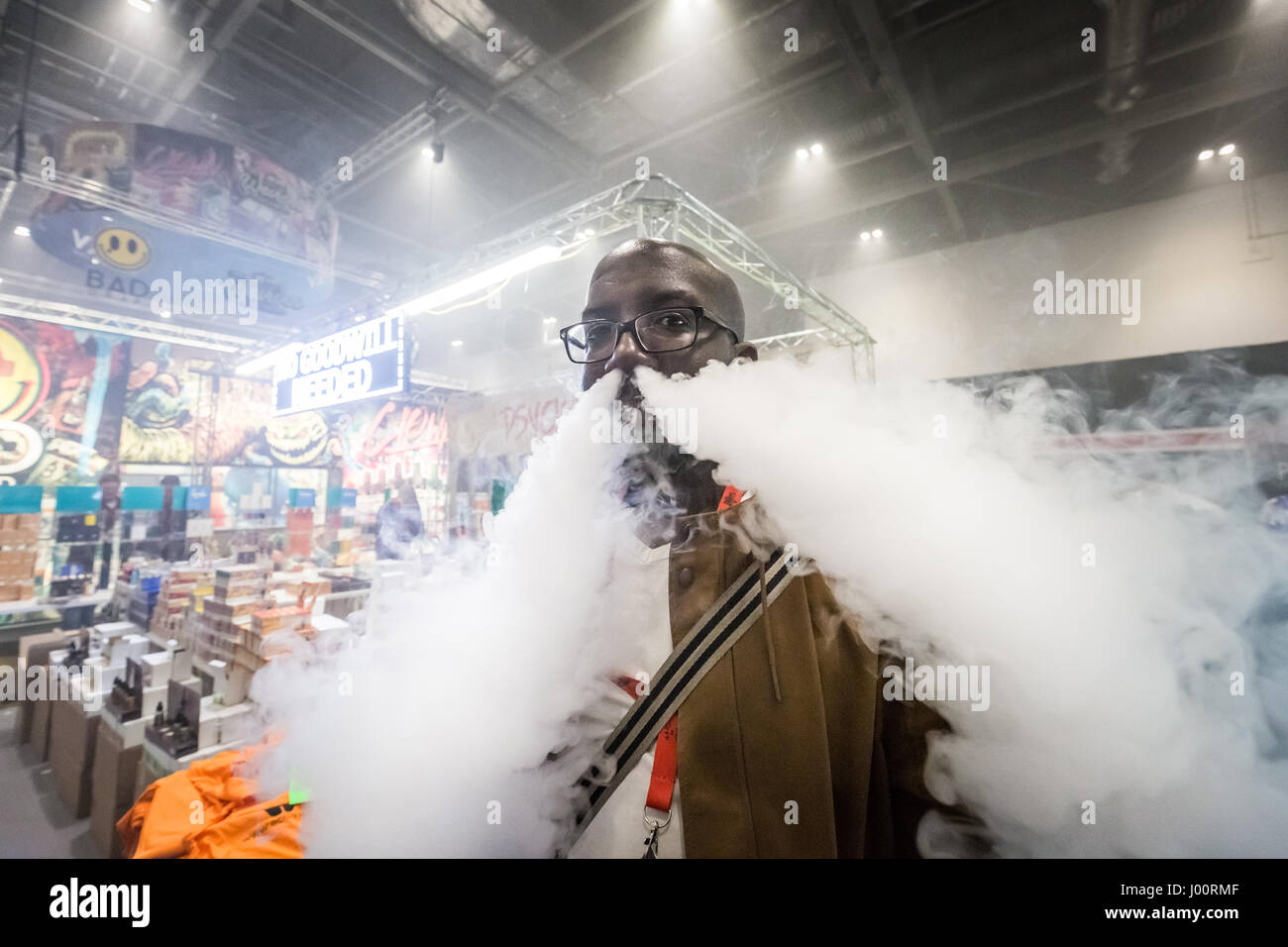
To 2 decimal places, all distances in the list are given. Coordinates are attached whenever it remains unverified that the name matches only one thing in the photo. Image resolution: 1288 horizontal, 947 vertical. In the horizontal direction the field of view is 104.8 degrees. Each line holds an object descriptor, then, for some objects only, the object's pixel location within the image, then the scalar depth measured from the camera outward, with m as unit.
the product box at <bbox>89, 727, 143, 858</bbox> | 3.19
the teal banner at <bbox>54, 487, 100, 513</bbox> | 7.00
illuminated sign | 5.81
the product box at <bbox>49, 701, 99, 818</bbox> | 3.68
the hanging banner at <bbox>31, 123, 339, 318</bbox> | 4.67
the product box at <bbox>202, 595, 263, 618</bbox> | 3.77
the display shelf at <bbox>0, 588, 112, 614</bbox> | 5.72
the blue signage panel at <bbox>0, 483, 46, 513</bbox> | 6.50
